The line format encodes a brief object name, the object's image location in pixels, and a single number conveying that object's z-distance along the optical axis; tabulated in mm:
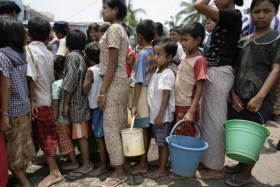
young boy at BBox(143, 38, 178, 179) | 2558
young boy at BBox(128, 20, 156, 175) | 2654
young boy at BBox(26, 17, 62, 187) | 2504
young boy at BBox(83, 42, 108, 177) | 2686
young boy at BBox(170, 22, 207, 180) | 2393
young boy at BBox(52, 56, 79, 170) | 2666
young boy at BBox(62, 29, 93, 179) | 2643
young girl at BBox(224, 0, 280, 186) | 2227
